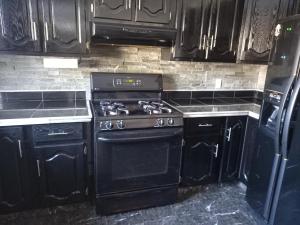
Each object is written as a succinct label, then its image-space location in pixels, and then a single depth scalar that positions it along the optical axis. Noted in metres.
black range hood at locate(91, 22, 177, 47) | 1.89
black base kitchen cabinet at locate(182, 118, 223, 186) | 2.16
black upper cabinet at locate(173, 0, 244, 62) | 2.12
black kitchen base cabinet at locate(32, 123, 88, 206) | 1.79
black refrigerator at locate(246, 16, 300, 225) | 1.52
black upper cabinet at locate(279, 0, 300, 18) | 2.26
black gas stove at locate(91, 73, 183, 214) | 1.80
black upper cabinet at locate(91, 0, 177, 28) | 1.87
